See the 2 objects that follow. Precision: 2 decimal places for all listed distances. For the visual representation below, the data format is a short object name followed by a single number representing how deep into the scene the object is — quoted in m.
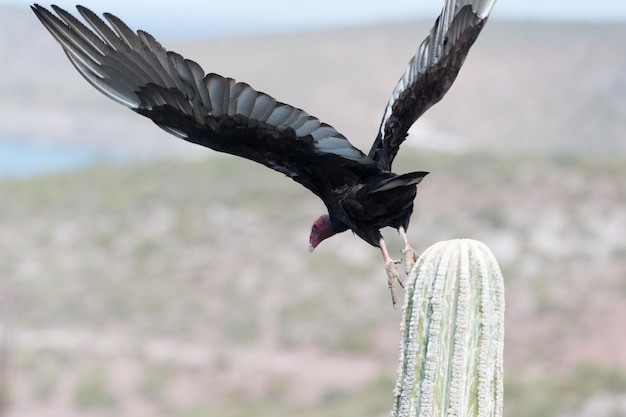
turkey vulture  9.25
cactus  7.67
